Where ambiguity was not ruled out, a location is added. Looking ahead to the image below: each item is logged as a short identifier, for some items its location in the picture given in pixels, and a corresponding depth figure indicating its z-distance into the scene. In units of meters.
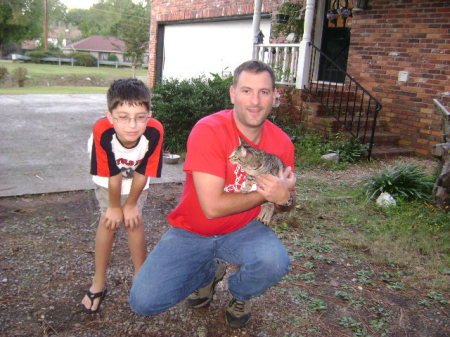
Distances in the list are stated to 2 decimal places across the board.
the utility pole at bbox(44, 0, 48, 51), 49.96
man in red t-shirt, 2.33
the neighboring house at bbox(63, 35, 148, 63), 70.31
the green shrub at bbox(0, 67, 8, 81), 24.83
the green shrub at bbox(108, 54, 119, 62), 62.41
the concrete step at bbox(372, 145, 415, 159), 7.55
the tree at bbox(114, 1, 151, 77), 29.50
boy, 2.46
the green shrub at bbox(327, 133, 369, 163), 7.31
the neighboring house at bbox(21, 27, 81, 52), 87.55
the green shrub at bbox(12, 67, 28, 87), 25.22
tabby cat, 2.29
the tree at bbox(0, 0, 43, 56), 46.40
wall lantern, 8.45
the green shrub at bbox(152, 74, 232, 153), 7.15
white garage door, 11.75
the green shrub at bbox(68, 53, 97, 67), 51.28
